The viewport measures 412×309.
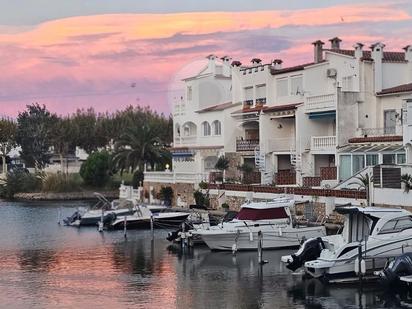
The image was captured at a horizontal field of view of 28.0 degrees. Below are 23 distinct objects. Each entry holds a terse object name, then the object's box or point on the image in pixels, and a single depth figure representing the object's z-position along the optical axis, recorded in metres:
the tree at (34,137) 130.12
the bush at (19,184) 104.69
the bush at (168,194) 68.38
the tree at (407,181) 40.62
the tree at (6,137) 124.38
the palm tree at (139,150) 86.81
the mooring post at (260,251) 36.31
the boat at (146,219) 53.75
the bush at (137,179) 84.36
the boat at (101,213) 57.72
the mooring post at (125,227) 51.07
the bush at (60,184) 100.62
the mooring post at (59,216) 63.76
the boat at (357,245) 30.72
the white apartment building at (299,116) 53.88
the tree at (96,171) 102.12
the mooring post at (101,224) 55.09
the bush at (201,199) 61.44
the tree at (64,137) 125.50
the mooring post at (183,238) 43.24
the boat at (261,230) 40.28
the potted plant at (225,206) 57.89
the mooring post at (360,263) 30.05
